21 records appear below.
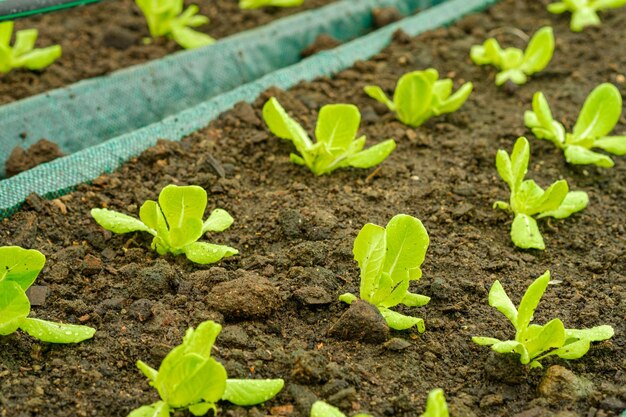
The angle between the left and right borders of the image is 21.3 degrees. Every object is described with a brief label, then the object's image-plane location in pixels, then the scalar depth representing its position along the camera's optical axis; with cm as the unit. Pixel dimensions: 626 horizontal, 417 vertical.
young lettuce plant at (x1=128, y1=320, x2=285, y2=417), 106
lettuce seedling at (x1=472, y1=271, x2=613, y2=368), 112
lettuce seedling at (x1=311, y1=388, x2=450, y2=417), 102
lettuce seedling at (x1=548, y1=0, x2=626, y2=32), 172
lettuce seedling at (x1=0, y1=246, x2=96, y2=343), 112
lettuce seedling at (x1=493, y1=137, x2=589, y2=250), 127
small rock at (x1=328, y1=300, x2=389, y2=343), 115
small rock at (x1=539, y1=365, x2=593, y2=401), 112
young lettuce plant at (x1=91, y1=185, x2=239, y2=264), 120
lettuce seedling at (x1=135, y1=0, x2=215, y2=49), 166
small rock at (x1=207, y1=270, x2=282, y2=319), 116
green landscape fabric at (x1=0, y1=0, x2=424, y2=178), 147
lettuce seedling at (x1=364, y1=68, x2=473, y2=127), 142
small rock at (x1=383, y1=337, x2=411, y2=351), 114
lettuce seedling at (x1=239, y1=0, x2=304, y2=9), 179
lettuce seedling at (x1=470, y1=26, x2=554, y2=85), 154
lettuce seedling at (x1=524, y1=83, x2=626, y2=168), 138
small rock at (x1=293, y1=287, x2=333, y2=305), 118
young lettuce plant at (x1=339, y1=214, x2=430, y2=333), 115
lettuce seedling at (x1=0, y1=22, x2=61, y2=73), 154
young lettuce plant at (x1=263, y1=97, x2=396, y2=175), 132
